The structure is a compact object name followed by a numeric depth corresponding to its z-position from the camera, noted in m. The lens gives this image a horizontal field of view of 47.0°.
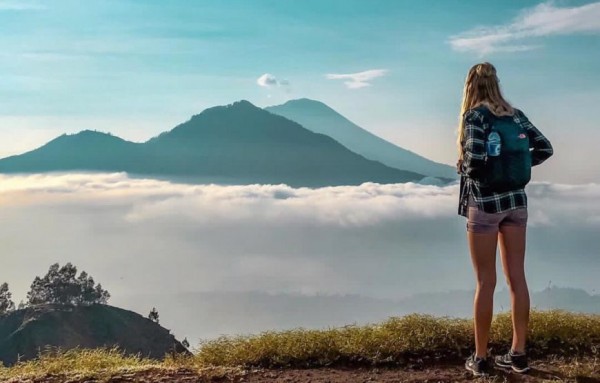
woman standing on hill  5.07
